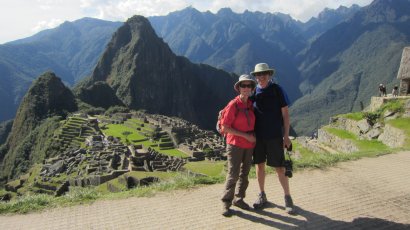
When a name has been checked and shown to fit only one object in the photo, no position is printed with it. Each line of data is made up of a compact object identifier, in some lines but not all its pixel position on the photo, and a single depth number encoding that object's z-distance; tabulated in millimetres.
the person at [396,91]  23016
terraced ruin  28125
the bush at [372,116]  18792
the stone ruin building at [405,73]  21844
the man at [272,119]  6223
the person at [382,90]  24309
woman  6125
